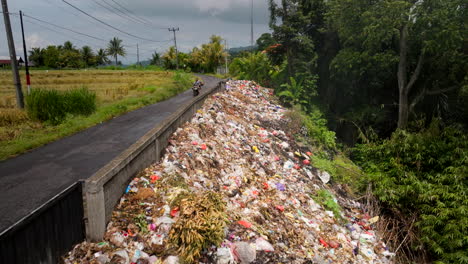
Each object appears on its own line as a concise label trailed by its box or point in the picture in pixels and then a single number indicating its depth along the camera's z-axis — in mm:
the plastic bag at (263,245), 4754
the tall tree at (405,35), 11414
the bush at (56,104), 10328
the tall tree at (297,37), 18062
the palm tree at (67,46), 66250
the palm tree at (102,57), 72312
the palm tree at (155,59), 67062
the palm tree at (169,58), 52016
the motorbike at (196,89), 16583
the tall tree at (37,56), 61156
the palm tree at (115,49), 73375
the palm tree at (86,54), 66062
